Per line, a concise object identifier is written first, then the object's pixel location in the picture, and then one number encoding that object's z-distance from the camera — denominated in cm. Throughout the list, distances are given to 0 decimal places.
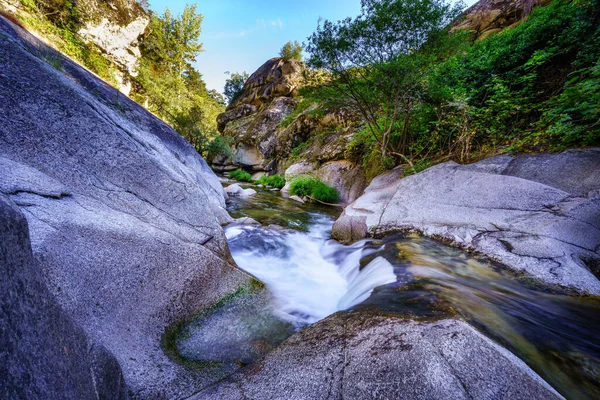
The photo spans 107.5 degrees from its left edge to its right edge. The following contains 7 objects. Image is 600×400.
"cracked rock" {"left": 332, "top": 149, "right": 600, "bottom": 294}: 275
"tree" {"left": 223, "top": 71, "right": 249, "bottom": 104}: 3138
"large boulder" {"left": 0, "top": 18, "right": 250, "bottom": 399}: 142
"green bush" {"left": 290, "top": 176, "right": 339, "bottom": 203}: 945
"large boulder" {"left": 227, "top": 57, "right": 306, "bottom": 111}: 2252
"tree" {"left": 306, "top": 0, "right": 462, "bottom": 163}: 589
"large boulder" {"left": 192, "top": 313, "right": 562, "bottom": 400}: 105
